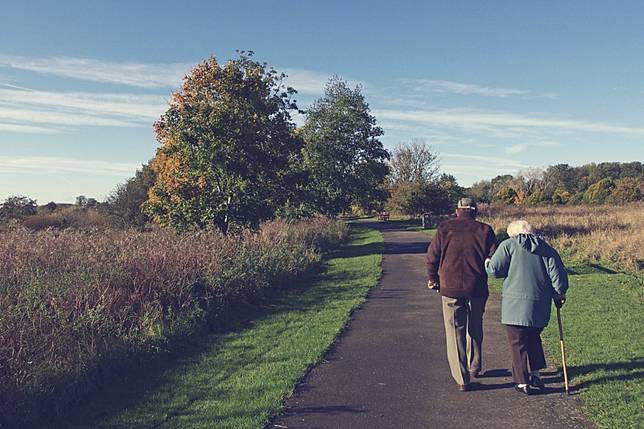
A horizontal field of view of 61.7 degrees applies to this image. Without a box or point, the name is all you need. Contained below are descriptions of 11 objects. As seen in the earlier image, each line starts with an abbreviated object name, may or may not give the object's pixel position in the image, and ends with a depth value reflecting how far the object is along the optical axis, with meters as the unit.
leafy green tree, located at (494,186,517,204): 70.86
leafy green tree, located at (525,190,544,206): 61.86
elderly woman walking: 5.74
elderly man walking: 5.95
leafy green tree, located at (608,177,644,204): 55.25
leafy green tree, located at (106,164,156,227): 32.09
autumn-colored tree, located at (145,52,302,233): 19.44
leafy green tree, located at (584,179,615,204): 58.51
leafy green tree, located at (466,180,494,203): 77.50
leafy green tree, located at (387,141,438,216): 63.84
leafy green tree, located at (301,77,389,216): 39.09
